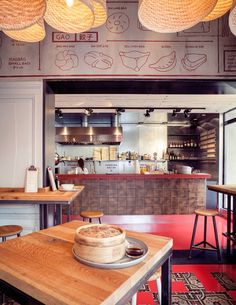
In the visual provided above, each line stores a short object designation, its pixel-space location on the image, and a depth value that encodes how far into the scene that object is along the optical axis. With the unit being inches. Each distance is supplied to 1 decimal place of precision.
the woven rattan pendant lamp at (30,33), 63.7
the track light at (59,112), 260.4
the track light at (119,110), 259.6
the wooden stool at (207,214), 129.0
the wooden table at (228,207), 126.3
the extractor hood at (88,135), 304.3
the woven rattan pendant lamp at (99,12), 55.0
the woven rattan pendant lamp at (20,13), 47.9
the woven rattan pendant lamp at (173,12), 49.8
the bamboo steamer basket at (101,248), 36.4
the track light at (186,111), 264.1
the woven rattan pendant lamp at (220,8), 57.2
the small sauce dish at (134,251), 39.7
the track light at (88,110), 252.5
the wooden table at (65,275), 30.0
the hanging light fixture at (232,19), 50.8
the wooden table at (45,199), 101.3
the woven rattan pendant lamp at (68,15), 53.8
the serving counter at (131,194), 208.2
